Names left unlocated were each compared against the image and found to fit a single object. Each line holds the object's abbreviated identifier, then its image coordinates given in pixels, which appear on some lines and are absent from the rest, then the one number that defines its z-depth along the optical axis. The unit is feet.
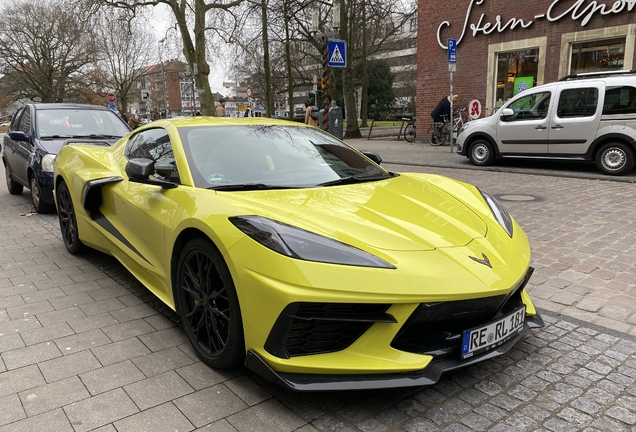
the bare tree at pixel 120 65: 145.38
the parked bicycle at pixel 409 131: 63.98
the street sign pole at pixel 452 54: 43.73
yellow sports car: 7.06
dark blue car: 22.52
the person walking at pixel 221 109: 56.87
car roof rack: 30.55
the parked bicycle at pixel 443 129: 53.06
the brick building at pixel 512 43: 43.11
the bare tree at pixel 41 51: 122.83
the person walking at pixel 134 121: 59.67
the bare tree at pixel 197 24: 70.59
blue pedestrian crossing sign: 33.48
